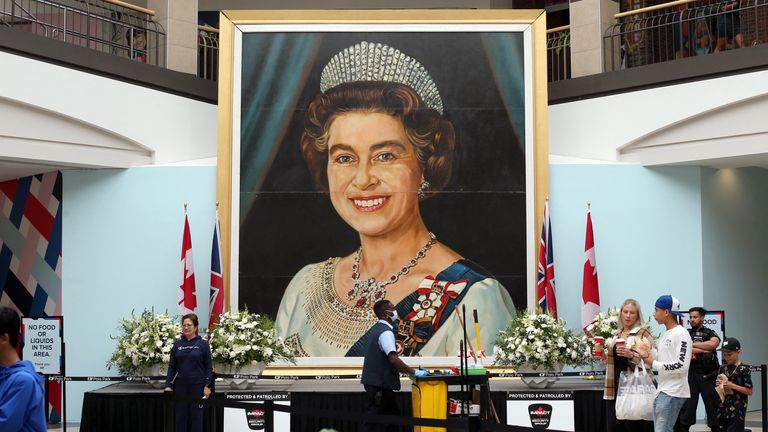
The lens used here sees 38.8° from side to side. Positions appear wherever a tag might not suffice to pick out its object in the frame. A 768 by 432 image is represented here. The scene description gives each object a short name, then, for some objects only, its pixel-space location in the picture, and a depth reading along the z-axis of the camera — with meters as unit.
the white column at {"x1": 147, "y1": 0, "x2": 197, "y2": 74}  15.90
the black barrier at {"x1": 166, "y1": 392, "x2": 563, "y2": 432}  6.48
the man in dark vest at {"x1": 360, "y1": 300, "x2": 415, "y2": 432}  10.19
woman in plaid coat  8.70
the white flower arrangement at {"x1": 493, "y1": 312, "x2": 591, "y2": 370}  13.10
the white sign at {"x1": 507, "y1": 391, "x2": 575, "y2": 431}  12.02
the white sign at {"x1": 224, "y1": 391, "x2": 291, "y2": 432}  11.66
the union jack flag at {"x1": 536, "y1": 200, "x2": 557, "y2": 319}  14.55
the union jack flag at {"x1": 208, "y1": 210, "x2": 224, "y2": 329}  14.40
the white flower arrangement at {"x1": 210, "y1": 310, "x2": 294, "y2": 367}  12.96
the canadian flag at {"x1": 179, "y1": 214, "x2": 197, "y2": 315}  14.49
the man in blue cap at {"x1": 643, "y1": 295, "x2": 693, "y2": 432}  8.67
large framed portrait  14.70
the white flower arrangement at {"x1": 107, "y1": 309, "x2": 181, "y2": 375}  12.88
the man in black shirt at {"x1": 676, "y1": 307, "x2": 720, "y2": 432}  10.72
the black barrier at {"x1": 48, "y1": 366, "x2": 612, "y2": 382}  12.52
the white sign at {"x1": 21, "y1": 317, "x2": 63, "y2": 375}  12.85
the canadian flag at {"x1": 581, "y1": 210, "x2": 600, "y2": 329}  14.43
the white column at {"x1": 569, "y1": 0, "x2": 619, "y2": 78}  15.95
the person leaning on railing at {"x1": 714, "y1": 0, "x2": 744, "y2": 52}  15.72
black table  12.02
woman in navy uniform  10.87
